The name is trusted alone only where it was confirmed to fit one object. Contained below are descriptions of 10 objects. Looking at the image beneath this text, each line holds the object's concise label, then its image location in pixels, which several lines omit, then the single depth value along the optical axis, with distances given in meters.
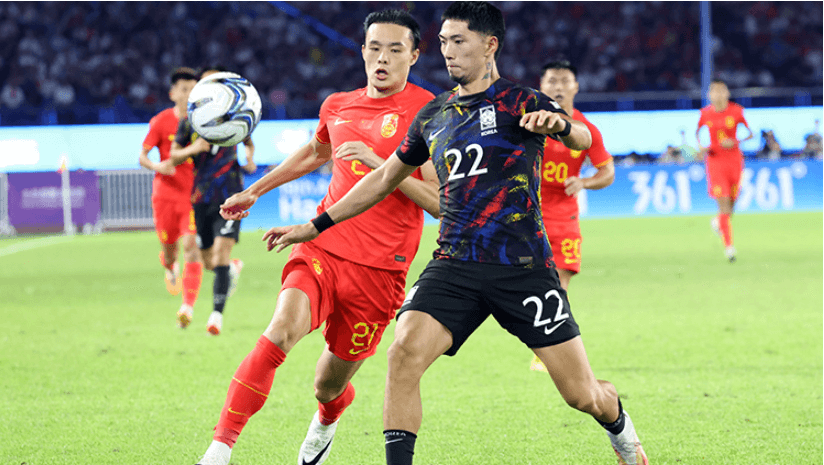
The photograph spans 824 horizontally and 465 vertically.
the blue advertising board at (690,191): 47.84
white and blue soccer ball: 9.59
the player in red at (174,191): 19.03
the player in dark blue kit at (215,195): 17.56
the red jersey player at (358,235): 8.56
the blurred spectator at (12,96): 54.37
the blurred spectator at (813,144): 49.22
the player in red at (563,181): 13.62
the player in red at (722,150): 28.45
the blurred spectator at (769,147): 50.00
